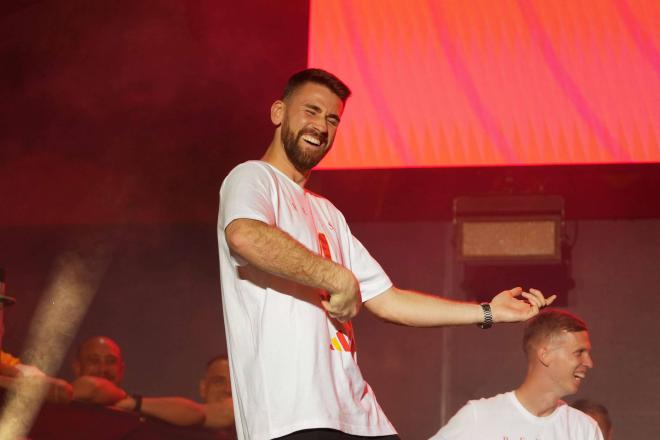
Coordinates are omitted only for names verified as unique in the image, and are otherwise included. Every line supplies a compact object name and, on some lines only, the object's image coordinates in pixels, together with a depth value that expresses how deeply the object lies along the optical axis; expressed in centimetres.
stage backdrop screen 1002
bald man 969
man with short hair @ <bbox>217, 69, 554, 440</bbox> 427
